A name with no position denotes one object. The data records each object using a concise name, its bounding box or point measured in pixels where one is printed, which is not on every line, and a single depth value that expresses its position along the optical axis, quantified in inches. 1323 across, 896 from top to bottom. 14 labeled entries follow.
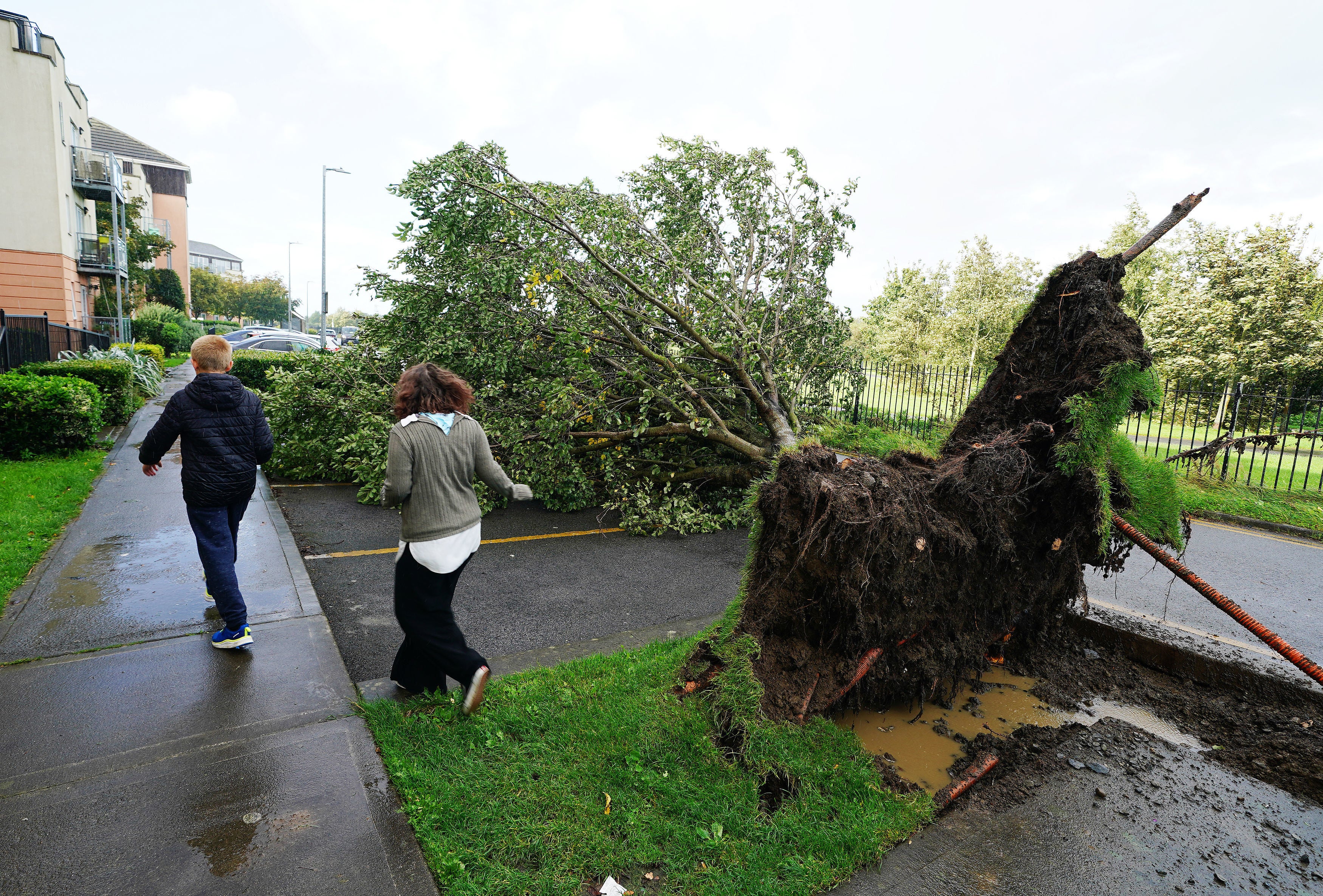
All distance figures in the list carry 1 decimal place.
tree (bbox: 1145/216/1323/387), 673.6
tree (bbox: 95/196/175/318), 1314.0
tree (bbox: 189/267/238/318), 2650.1
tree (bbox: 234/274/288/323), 3206.2
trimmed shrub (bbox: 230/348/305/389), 636.1
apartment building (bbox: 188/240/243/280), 4436.5
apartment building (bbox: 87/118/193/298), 2282.2
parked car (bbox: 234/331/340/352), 1001.5
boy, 151.6
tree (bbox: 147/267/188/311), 1879.9
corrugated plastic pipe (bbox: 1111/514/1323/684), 130.9
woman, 126.7
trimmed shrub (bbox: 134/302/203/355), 1200.2
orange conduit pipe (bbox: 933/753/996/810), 117.9
